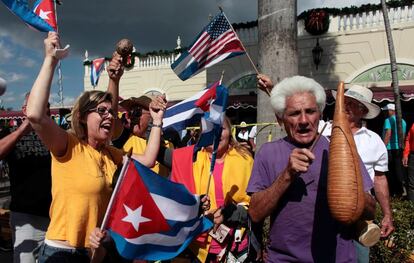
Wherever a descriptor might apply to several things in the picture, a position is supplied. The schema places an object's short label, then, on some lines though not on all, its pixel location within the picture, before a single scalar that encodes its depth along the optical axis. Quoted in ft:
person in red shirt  21.93
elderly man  6.45
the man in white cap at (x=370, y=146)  10.78
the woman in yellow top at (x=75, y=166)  7.06
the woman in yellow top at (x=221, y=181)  10.19
